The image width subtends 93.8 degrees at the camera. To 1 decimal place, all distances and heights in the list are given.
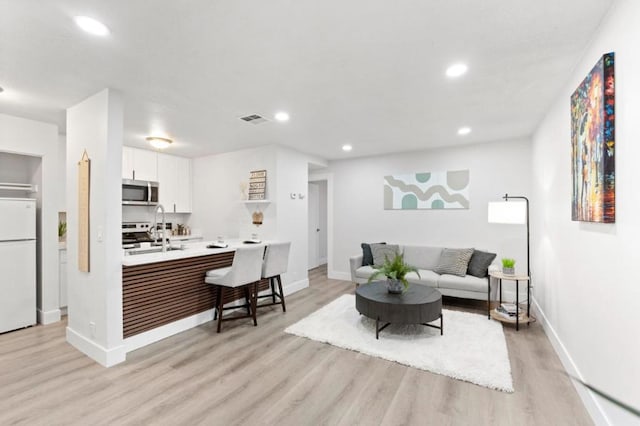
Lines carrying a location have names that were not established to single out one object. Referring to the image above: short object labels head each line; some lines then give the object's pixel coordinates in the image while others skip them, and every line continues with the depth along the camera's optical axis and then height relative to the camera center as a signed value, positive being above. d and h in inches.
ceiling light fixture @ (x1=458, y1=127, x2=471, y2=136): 158.5 +44.3
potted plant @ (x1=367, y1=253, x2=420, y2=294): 135.0 -28.2
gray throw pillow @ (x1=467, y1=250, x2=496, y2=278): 171.2 -29.9
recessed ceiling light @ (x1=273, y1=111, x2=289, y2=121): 134.4 +44.3
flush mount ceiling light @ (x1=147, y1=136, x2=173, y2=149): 167.0 +39.5
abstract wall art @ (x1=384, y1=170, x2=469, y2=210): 196.7 +14.7
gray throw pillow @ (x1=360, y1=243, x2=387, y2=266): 207.3 -30.7
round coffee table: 122.4 -39.7
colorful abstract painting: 67.9 +16.9
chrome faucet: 131.7 -13.7
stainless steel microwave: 190.4 +13.0
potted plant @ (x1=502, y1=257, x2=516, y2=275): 143.7 -26.6
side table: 135.8 -49.1
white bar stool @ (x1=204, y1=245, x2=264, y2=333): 132.6 -28.9
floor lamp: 139.2 -0.1
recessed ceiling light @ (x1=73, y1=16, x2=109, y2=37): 70.2 +45.3
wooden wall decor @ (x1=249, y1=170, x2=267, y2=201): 190.7 +17.8
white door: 291.7 -14.0
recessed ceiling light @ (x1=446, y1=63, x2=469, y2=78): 92.5 +45.0
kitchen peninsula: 116.7 -34.5
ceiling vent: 138.8 +44.4
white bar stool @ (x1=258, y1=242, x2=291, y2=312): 155.0 -26.1
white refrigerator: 133.0 -23.3
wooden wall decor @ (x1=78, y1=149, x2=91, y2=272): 113.9 +0.8
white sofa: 162.9 -38.3
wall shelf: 188.9 +6.5
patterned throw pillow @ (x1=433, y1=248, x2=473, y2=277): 176.6 -30.2
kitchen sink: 133.7 -17.9
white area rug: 101.4 -53.4
